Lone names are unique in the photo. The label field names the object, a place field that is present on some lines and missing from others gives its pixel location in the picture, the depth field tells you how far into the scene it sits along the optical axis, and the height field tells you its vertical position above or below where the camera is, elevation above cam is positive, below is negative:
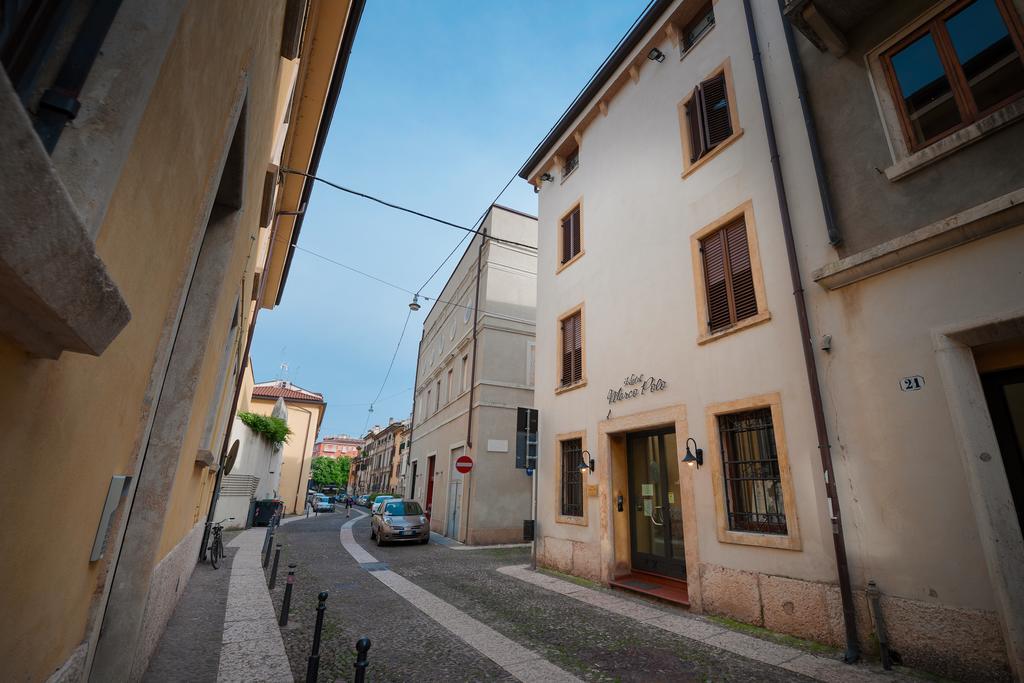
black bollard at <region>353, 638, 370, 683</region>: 2.92 -1.02
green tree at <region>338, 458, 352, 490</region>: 91.69 +3.29
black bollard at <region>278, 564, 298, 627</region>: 6.20 -1.51
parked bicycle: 10.37 -1.35
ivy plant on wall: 19.42 +2.40
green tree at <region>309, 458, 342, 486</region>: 87.69 +2.45
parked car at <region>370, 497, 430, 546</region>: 15.34 -1.09
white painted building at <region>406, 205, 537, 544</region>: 16.52 +3.76
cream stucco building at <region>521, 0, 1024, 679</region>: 4.81 +2.08
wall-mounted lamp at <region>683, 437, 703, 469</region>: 7.44 +0.58
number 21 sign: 5.15 +1.25
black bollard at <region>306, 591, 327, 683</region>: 3.67 -1.32
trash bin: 21.59 -1.17
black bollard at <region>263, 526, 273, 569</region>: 10.49 -1.35
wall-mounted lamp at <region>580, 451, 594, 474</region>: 9.98 +0.63
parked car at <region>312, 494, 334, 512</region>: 37.76 -1.42
